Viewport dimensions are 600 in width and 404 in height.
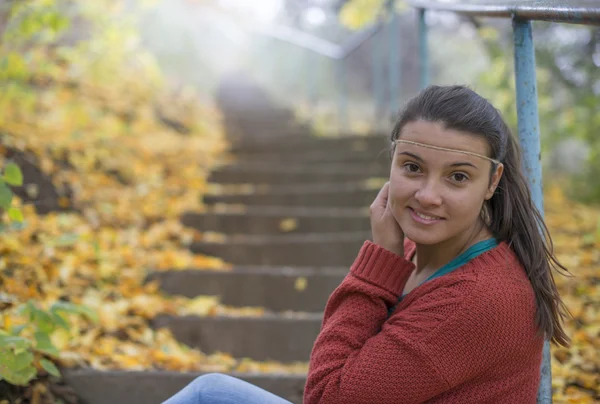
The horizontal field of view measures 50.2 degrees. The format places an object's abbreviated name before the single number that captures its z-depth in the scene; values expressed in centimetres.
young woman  127
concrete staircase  224
